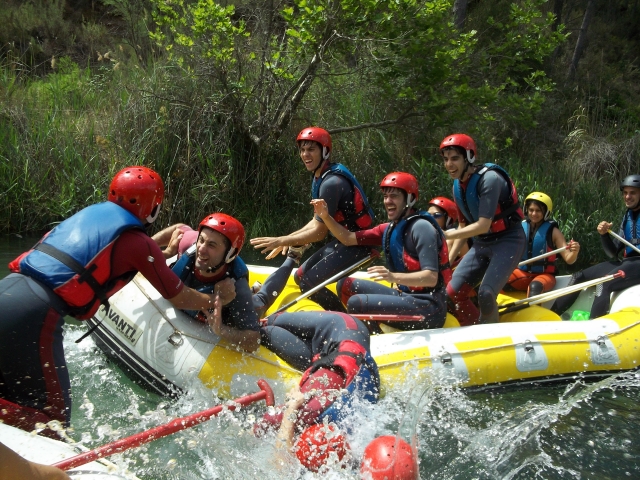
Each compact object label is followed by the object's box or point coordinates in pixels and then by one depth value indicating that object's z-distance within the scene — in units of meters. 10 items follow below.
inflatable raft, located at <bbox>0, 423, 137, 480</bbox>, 2.59
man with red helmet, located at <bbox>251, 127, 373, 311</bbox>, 5.36
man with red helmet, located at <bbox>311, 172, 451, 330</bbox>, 4.66
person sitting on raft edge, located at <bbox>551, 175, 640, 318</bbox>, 6.09
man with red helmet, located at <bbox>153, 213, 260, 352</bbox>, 3.94
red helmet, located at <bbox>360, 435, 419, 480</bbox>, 2.83
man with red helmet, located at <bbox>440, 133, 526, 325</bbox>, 5.24
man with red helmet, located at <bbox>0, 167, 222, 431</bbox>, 3.04
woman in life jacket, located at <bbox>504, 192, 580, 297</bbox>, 6.63
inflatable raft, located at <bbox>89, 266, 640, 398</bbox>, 4.25
